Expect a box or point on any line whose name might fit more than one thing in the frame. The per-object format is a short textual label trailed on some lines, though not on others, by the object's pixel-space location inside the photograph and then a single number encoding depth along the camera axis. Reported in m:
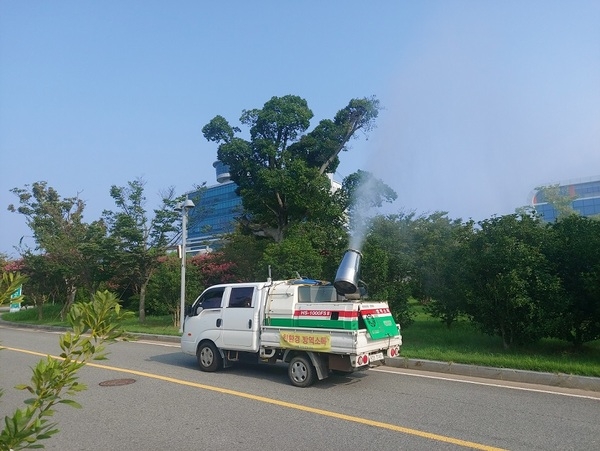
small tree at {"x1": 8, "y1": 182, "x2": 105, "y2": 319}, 24.25
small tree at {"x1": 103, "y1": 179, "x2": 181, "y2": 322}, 23.05
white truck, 8.48
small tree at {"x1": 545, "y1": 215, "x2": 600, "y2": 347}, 10.20
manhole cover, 9.27
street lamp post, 17.27
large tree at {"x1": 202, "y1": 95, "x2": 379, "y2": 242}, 21.92
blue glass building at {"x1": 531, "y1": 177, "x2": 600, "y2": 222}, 86.89
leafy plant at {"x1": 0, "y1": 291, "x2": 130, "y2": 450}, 2.32
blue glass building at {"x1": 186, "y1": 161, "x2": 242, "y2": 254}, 25.36
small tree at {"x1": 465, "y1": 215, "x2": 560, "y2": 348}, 10.51
